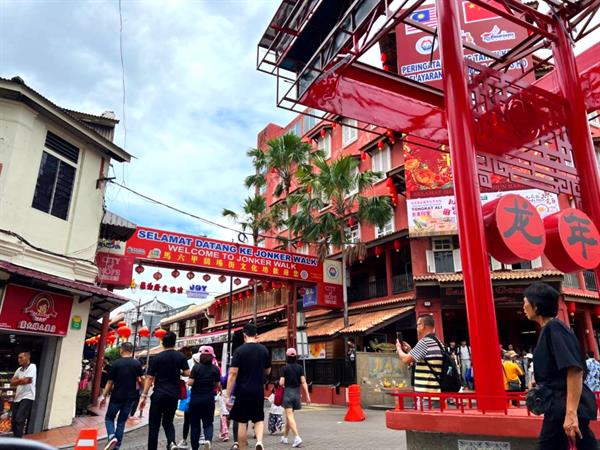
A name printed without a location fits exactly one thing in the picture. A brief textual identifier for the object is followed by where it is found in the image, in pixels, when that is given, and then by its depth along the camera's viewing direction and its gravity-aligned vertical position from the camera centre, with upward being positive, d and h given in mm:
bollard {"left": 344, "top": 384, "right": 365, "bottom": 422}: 13320 -1054
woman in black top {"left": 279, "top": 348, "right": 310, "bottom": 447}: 8874 -328
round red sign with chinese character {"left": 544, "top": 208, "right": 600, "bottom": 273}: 5898 +1642
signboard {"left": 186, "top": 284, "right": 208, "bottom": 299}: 24609 +4119
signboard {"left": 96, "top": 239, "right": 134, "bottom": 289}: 15320 +3428
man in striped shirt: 5375 +122
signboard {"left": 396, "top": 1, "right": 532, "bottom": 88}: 8611 +8560
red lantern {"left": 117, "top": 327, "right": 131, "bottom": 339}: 21125 +1691
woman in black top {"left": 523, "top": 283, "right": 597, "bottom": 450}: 3040 -102
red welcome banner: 18172 +4625
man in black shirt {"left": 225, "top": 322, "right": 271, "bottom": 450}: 6227 -214
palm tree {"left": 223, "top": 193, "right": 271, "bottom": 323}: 27812 +9143
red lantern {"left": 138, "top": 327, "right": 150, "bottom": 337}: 25022 +1949
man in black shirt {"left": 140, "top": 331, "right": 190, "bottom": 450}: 6641 -226
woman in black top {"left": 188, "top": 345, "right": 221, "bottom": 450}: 7164 -379
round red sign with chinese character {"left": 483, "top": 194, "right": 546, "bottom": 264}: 5430 +1638
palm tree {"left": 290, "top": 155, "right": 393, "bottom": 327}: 21219 +7396
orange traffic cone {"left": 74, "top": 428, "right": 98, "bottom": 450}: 4902 -716
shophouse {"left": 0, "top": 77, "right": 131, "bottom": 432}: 10164 +3003
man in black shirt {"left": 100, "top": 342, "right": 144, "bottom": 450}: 7620 -298
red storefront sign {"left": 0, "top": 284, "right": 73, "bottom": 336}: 9898 +1267
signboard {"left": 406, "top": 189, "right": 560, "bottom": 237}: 19109 +6249
